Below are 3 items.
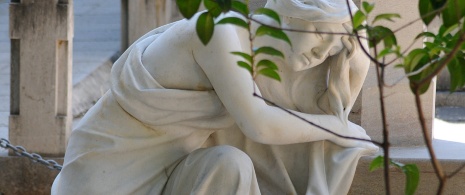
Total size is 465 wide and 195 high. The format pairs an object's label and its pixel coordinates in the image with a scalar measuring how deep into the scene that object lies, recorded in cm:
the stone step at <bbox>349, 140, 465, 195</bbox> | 581
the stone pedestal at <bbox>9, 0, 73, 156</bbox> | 955
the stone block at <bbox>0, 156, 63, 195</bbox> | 936
